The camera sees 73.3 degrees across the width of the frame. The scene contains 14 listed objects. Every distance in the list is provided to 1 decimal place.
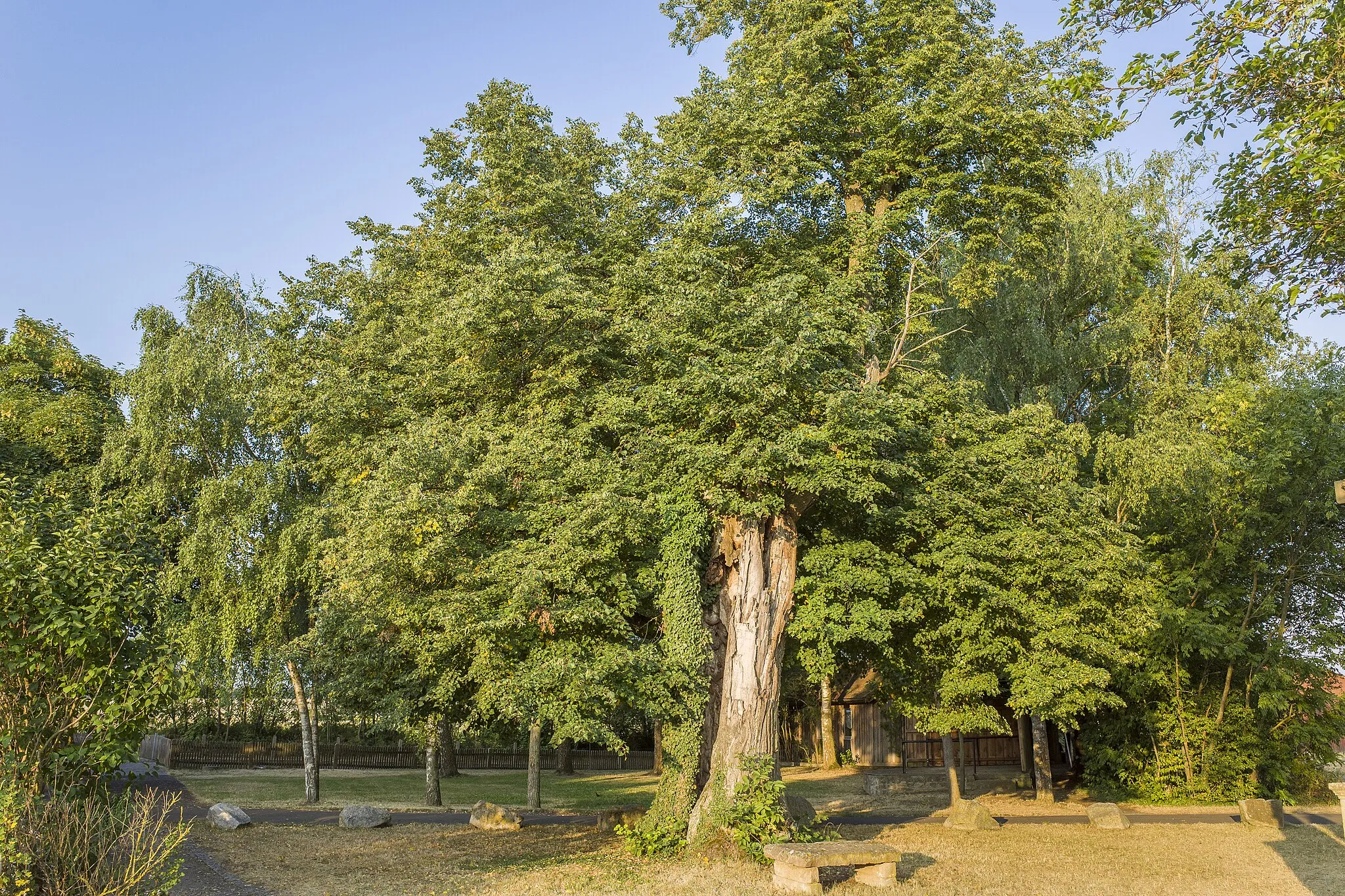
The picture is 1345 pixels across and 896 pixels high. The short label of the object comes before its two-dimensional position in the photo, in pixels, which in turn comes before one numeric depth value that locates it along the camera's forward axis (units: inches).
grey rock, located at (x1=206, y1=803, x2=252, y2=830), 673.0
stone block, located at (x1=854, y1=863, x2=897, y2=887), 463.5
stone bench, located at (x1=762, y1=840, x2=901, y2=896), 443.8
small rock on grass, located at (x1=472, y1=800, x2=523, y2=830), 700.0
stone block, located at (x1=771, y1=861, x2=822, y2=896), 440.1
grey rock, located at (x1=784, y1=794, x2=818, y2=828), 599.5
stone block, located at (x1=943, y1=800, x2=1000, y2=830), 694.5
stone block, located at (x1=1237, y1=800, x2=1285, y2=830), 709.9
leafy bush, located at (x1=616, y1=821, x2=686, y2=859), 542.6
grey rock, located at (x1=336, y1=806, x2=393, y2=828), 692.7
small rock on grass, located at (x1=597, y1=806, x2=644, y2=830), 648.4
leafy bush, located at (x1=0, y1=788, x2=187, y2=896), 268.1
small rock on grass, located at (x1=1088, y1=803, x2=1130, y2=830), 701.3
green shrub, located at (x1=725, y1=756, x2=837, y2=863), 510.6
